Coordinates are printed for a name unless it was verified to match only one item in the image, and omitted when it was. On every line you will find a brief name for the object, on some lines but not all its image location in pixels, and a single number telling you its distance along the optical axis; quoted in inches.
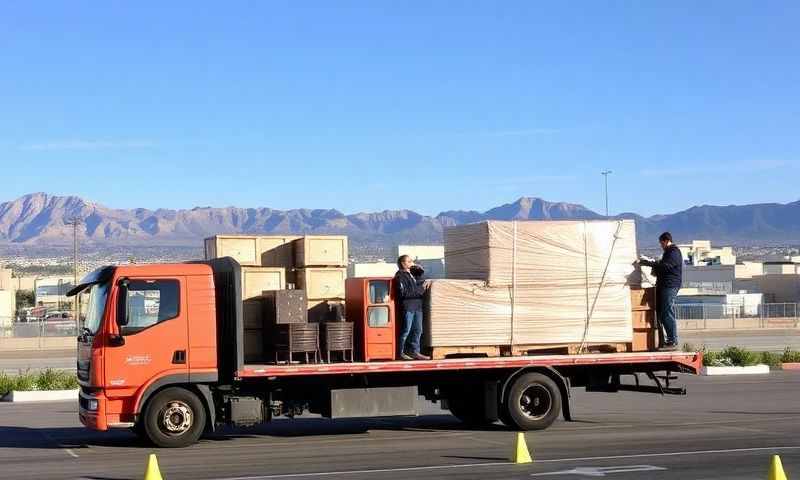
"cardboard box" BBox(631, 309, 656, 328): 705.6
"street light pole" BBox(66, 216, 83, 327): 3612.7
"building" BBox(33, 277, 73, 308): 4768.7
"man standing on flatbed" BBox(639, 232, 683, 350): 693.3
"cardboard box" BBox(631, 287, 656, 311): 703.7
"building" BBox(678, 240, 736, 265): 5714.6
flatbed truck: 607.5
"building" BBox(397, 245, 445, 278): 2839.6
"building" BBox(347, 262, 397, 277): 2797.7
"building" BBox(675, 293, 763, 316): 2997.0
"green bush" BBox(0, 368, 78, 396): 1051.3
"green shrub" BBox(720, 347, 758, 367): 1304.1
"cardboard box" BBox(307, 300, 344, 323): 653.9
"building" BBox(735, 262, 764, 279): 4768.7
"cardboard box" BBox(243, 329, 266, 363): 645.9
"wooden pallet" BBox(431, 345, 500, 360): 660.7
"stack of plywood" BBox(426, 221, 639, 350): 665.0
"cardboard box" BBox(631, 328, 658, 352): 706.2
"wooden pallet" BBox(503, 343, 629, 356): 678.5
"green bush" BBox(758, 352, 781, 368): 1318.4
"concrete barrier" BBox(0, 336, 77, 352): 2221.9
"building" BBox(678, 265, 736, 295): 4408.7
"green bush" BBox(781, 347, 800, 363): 1359.5
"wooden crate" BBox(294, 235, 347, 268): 657.0
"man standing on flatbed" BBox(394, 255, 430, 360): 649.0
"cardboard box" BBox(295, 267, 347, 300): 654.5
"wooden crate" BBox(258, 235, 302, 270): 669.9
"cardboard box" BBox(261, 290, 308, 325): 626.8
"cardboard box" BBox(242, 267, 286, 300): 646.5
